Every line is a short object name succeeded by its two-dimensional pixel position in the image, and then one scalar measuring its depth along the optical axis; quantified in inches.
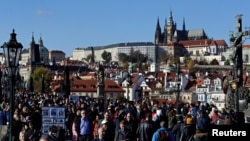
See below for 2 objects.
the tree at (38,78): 4008.9
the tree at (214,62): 6856.8
